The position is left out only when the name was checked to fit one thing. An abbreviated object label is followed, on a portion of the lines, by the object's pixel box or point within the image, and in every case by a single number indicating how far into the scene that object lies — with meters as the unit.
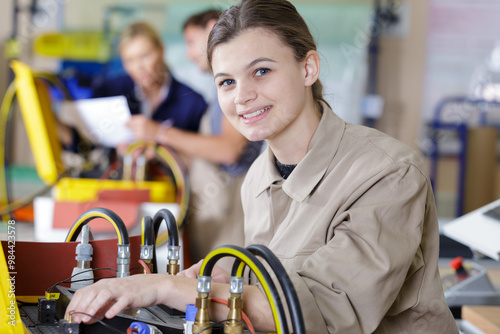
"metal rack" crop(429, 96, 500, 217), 4.43
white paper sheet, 3.70
